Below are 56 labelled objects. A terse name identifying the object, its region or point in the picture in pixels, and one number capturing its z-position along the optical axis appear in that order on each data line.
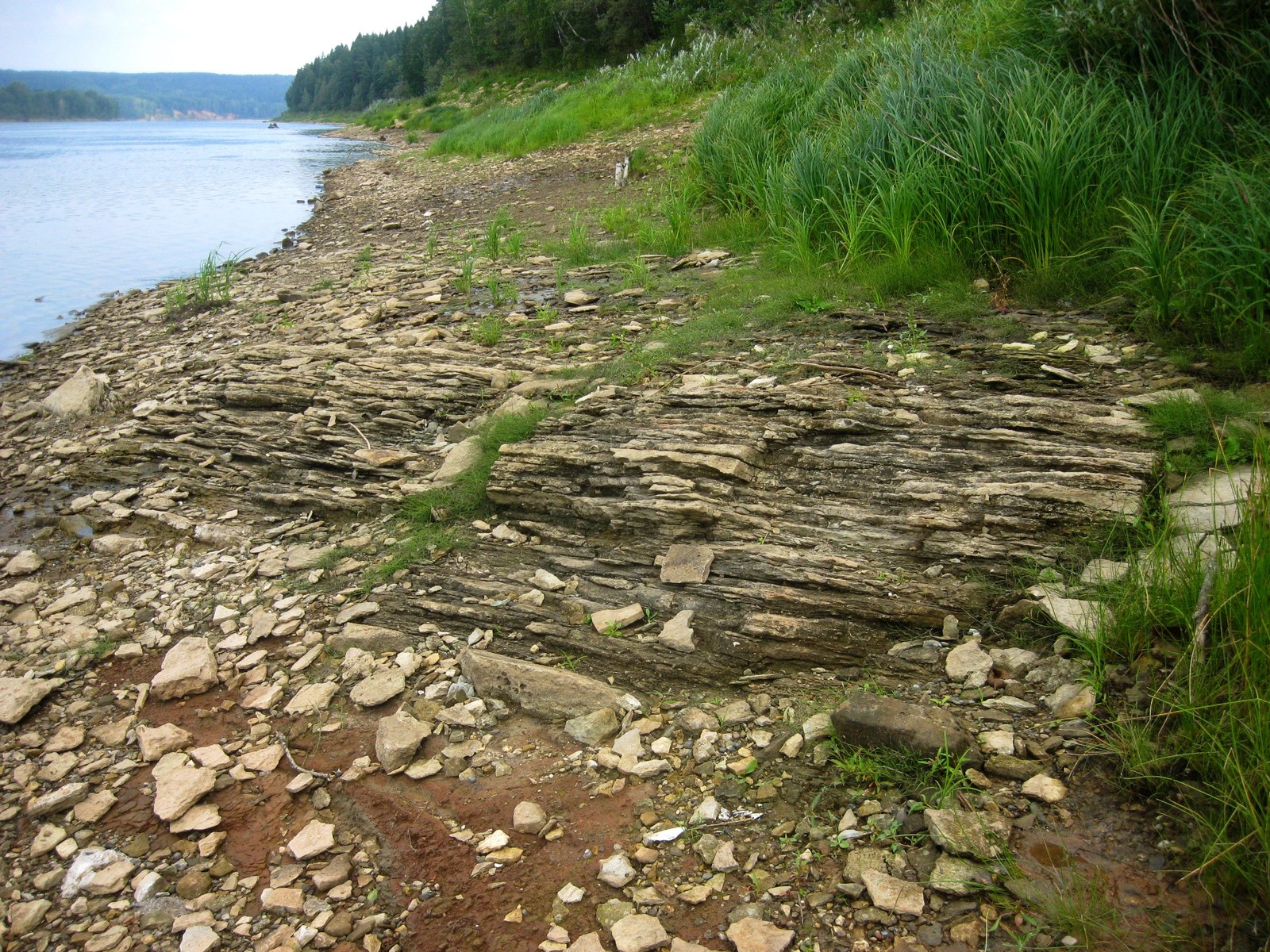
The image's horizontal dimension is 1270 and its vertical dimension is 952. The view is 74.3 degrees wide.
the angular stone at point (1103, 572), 2.72
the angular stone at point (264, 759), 3.05
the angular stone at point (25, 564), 4.67
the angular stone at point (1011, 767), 2.29
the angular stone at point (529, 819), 2.57
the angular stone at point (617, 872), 2.32
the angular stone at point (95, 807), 2.94
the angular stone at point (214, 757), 3.10
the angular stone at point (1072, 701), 2.43
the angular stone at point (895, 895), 2.04
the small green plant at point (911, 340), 4.57
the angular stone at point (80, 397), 6.74
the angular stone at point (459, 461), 4.54
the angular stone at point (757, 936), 2.03
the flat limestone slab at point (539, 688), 3.04
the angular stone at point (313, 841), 2.65
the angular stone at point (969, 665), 2.67
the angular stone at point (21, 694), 3.47
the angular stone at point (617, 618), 3.30
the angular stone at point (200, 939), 2.38
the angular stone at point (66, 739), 3.31
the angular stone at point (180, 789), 2.90
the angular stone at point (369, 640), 3.57
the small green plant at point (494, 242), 8.73
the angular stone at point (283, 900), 2.47
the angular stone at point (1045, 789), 2.20
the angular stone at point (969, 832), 2.10
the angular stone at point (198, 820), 2.81
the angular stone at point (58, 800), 2.99
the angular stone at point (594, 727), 2.90
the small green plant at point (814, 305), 5.30
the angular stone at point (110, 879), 2.64
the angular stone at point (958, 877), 2.03
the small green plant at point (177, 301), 9.45
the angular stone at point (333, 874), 2.52
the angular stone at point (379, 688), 3.29
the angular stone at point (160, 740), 3.19
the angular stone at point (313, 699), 3.32
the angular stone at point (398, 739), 2.95
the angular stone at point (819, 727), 2.62
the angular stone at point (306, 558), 4.28
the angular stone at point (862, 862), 2.16
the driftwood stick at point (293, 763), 2.96
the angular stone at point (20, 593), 4.38
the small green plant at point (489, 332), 6.28
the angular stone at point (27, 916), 2.54
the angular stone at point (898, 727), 2.40
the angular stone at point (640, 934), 2.13
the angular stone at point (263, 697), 3.38
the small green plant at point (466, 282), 7.53
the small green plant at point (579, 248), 8.01
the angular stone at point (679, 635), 3.13
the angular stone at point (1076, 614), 2.59
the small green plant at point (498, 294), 7.12
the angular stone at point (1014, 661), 2.66
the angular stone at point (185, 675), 3.51
